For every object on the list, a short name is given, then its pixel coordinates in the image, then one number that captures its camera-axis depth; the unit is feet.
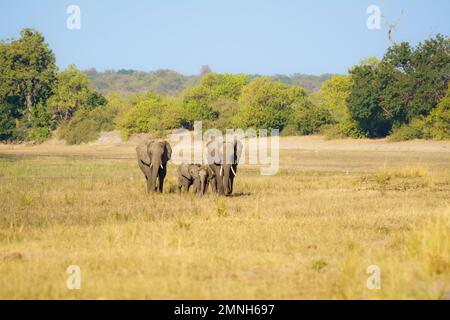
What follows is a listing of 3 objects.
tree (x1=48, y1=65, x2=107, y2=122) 298.35
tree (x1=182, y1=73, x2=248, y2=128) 227.40
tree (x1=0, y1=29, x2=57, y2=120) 303.48
